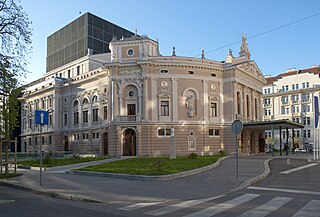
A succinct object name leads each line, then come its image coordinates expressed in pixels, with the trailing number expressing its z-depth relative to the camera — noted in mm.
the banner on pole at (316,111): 33500
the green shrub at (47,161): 30562
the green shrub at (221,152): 44844
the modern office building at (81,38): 64000
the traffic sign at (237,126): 17438
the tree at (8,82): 19983
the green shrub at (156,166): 20500
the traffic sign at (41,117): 16000
